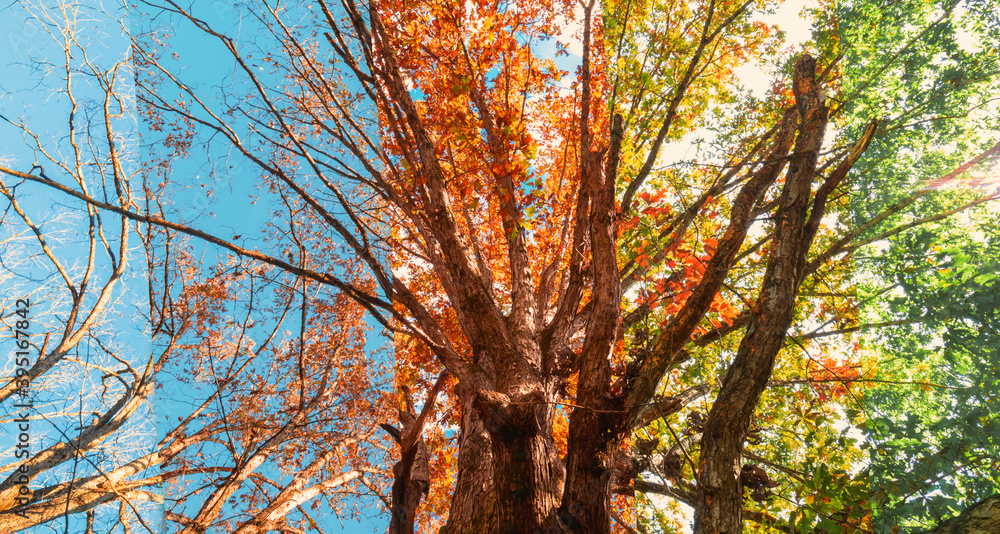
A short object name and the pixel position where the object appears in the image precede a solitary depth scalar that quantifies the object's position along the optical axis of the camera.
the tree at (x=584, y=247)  2.99
